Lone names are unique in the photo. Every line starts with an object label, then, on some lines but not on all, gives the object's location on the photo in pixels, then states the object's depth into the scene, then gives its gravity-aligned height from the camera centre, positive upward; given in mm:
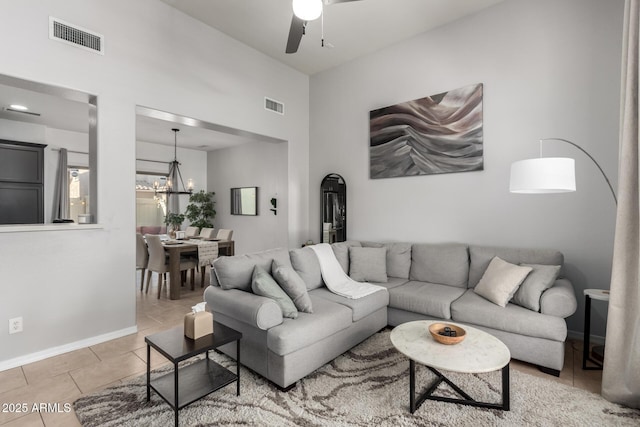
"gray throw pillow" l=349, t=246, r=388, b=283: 3648 -613
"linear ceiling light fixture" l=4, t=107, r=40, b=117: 5075 +1582
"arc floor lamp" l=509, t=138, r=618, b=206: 2350 +282
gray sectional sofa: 2254 -807
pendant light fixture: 7137 +716
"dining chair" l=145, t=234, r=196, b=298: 4551 -728
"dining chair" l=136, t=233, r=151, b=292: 4879 -686
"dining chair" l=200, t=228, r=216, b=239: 6167 -443
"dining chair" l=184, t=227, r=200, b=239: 6637 -451
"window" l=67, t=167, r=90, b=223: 6773 +406
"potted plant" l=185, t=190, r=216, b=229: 7762 +8
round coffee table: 1774 -834
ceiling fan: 2029 +1301
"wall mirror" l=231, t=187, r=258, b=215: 6977 +221
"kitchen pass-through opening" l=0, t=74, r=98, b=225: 4992 +962
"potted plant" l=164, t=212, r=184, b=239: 7465 -229
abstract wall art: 3662 +951
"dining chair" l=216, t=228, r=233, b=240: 5723 -436
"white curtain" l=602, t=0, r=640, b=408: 2078 -261
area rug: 1901 -1233
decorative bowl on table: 1974 -774
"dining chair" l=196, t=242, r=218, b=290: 4844 -647
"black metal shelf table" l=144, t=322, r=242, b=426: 1857 -1107
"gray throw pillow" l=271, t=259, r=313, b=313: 2547 -624
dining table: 4438 -643
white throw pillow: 2729 -609
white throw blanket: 3096 -722
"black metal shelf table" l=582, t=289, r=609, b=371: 2484 -941
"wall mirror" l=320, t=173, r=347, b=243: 4879 +34
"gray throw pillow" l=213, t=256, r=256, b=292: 2662 -521
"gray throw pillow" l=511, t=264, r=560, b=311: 2588 -599
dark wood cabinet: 5234 +451
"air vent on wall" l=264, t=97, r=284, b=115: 4680 +1571
